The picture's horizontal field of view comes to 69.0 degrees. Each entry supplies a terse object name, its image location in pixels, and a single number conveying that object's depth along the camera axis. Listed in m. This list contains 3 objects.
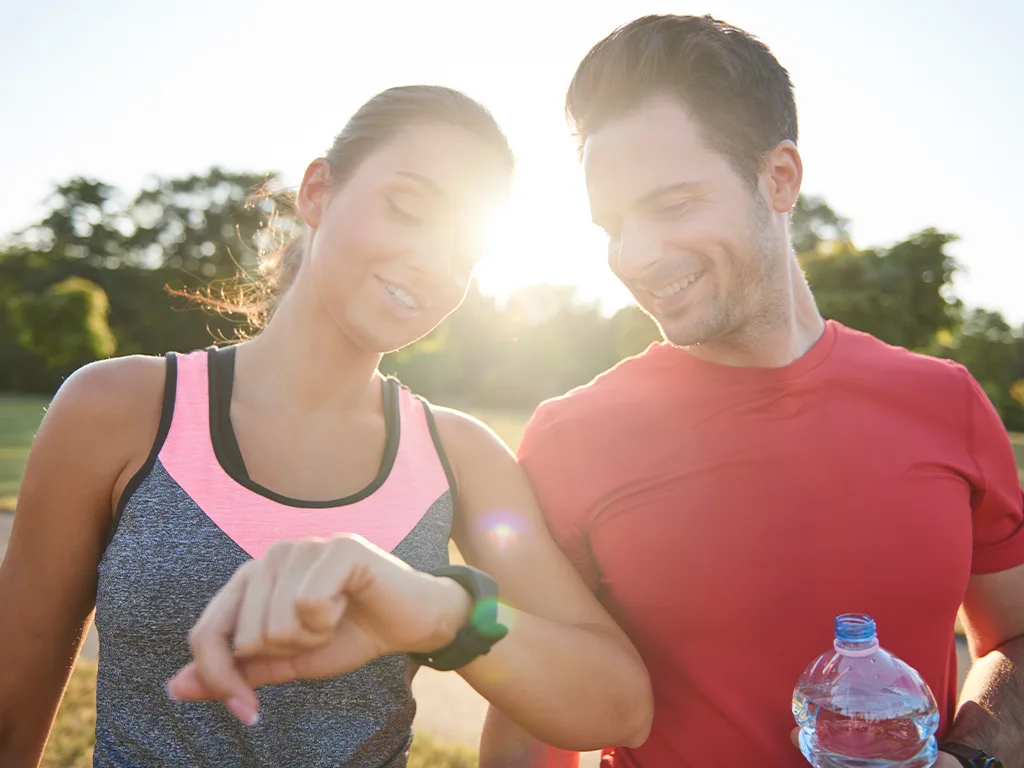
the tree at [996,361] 42.81
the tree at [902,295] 27.39
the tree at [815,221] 49.22
